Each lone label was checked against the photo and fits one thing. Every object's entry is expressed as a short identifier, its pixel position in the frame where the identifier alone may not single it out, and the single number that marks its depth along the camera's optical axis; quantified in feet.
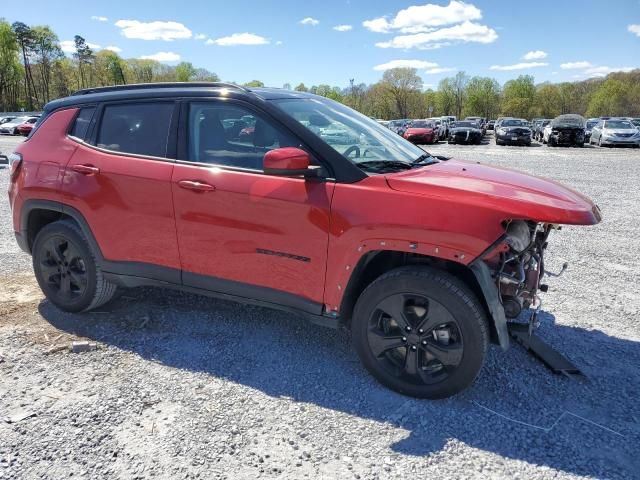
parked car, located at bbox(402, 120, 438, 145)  95.84
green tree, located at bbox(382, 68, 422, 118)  357.20
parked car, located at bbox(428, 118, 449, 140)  108.27
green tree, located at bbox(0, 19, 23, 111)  262.26
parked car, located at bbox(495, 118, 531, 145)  92.02
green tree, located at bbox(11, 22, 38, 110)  270.67
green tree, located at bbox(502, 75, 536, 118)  341.82
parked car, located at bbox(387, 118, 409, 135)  124.34
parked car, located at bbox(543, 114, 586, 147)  88.44
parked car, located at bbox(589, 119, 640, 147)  82.79
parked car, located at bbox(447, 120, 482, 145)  98.89
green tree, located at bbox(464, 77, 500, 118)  372.99
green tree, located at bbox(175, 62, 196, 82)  385.66
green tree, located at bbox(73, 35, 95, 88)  303.07
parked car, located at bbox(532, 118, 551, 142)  113.89
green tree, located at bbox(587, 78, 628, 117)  321.52
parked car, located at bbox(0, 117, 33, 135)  126.41
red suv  9.15
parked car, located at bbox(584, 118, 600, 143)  107.32
